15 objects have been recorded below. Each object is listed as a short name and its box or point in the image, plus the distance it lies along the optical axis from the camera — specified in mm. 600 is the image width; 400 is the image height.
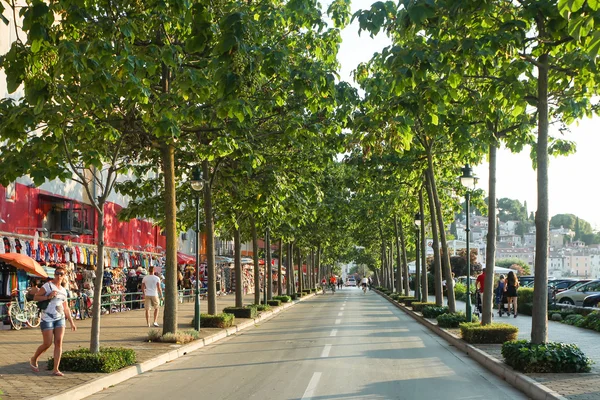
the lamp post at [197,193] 19703
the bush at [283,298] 41516
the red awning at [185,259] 45375
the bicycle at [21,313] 21625
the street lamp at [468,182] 19609
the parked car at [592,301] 30222
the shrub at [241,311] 27000
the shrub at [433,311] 24780
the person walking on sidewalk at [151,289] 21844
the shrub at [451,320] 21078
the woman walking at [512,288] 26938
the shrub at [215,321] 22047
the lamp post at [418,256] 33250
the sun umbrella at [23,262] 21969
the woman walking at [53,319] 11594
